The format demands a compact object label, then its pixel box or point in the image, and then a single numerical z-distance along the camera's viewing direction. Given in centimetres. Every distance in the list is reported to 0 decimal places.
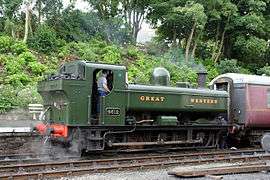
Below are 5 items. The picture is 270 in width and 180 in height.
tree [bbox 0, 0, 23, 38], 2569
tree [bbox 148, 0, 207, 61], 2835
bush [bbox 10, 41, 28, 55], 2344
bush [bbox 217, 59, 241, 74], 2966
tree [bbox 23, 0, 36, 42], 2533
